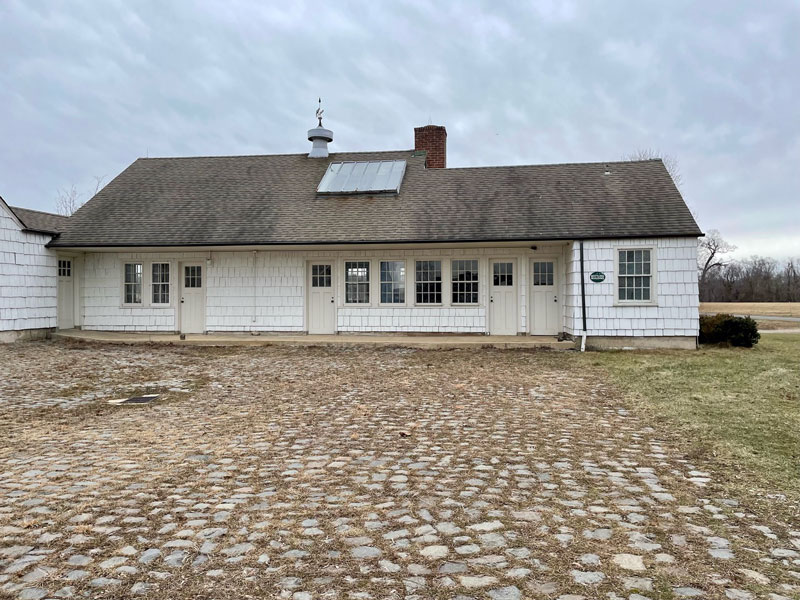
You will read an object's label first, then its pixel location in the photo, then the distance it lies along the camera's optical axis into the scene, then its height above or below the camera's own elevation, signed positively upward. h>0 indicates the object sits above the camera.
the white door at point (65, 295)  17.25 +0.35
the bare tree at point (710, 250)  63.43 +5.52
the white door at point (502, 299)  16.28 +0.11
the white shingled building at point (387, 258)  14.73 +1.30
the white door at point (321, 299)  16.84 +0.17
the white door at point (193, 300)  17.17 +0.18
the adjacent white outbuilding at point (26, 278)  15.20 +0.80
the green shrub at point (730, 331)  15.24 -0.79
